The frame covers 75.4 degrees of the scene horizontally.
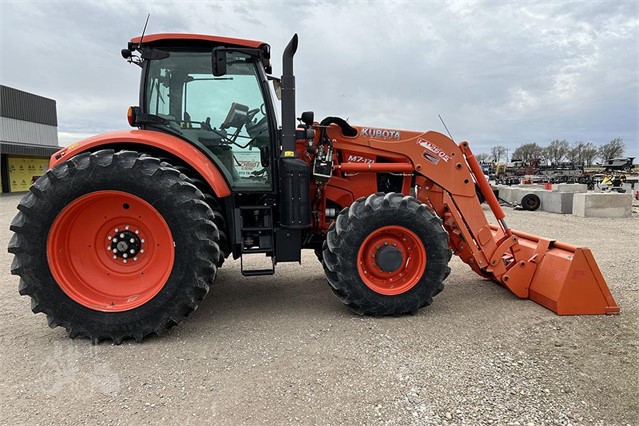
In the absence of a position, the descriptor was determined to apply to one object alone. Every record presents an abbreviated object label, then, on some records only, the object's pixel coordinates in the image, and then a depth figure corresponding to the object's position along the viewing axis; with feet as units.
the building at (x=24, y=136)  90.58
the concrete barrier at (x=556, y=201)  44.06
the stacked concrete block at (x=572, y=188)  53.26
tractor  11.50
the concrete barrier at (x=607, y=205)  40.16
